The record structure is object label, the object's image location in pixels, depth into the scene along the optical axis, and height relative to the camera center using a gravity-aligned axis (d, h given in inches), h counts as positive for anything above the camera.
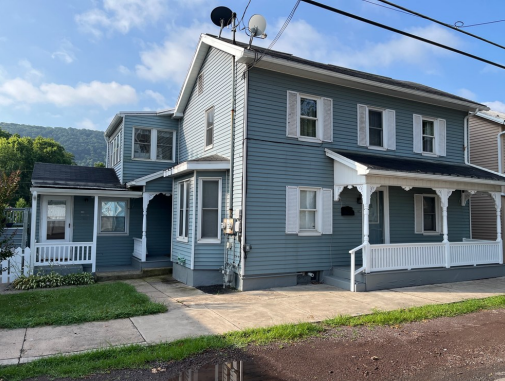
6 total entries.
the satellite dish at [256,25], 385.4 +197.8
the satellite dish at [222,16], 423.2 +227.7
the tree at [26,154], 1428.4 +237.7
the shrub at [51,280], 382.6 -72.4
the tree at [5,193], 311.3 +16.7
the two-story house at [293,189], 381.7 +31.4
